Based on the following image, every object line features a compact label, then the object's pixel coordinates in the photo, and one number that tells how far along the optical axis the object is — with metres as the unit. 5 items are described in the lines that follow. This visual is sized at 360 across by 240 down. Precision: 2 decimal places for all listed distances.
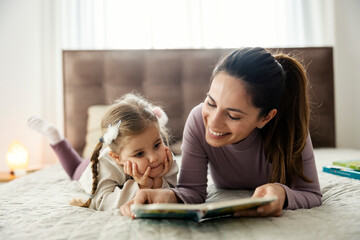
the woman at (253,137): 0.98
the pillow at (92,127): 2.25
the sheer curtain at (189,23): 2.85
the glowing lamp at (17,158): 2.30
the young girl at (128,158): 1.13
